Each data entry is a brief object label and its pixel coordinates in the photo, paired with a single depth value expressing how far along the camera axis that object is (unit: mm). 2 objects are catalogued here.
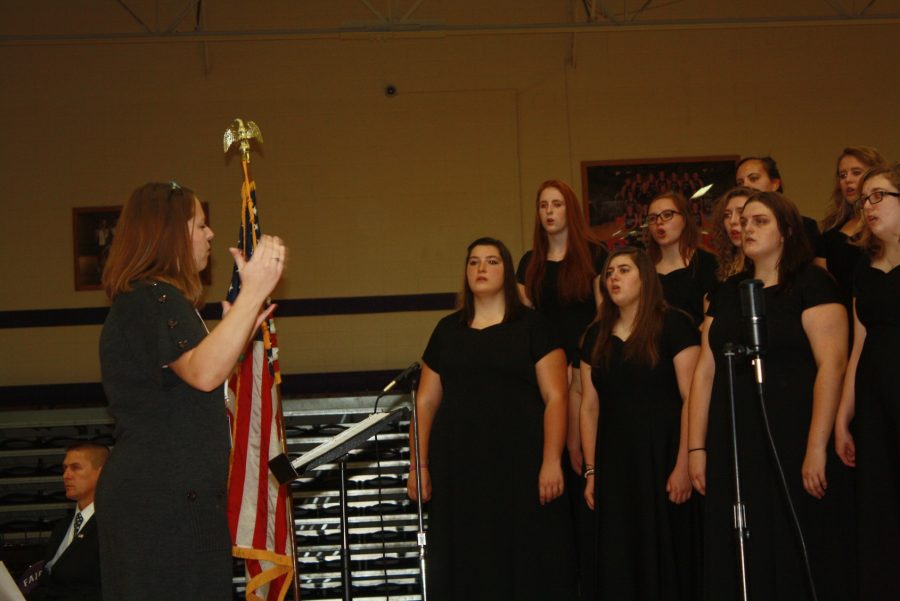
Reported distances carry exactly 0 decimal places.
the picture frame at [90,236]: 9211
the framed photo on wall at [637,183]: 9242
